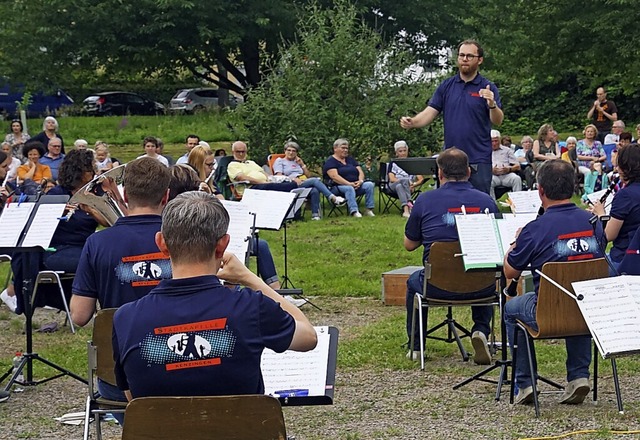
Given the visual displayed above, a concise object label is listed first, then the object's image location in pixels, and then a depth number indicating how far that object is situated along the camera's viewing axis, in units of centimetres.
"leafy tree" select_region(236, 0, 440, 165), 1816
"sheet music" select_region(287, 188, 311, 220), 982
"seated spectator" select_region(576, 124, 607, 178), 1880
